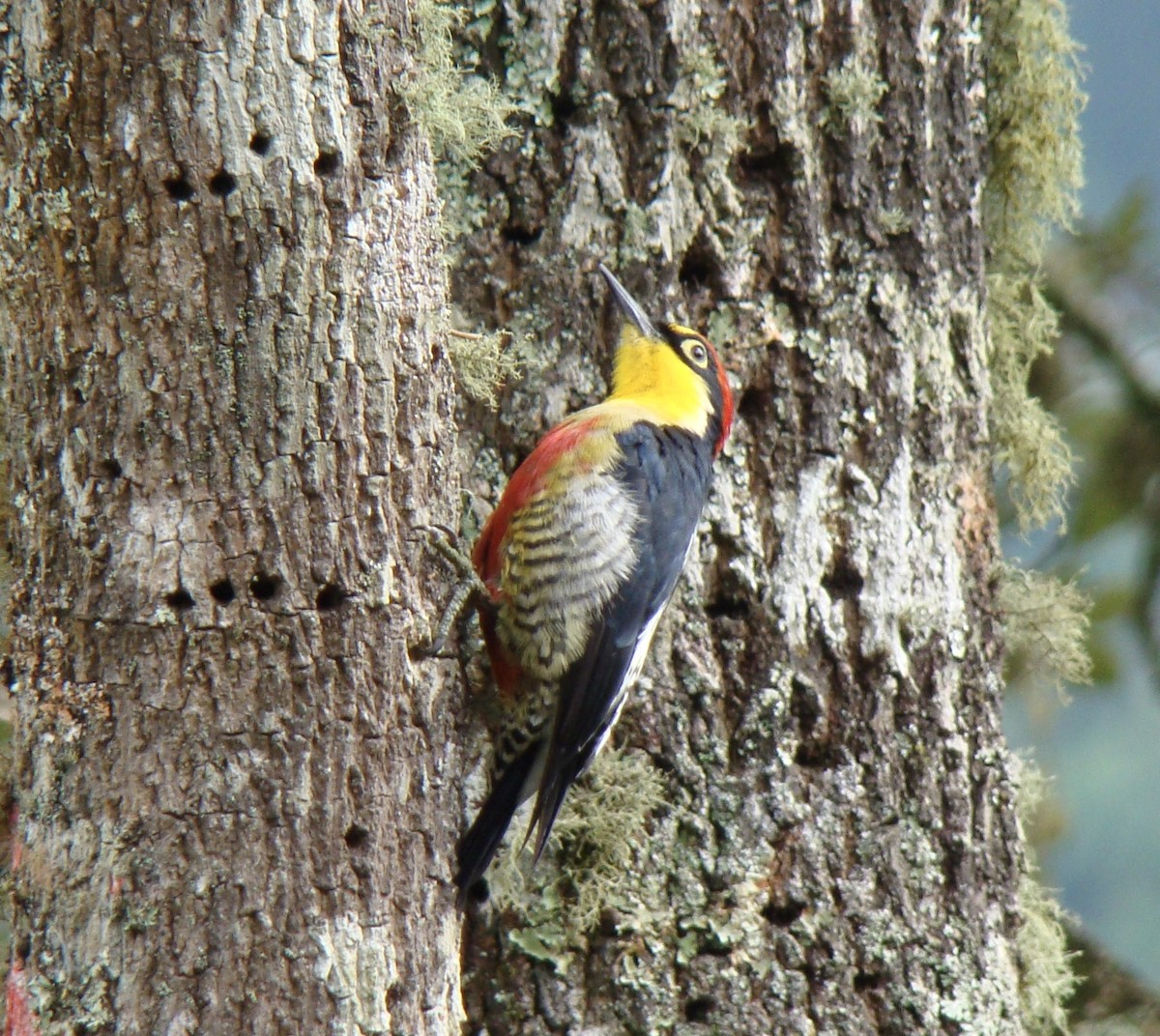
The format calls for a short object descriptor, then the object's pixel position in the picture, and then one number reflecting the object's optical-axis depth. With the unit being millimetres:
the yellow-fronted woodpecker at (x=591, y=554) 5590
